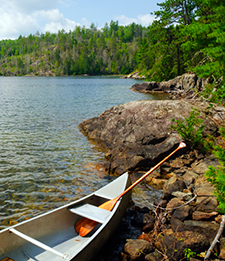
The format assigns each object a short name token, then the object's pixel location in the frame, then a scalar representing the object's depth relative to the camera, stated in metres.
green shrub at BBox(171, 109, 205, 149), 9.61
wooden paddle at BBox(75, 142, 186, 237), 5.75
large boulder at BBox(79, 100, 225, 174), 9.82
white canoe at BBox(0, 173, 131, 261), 4.64
